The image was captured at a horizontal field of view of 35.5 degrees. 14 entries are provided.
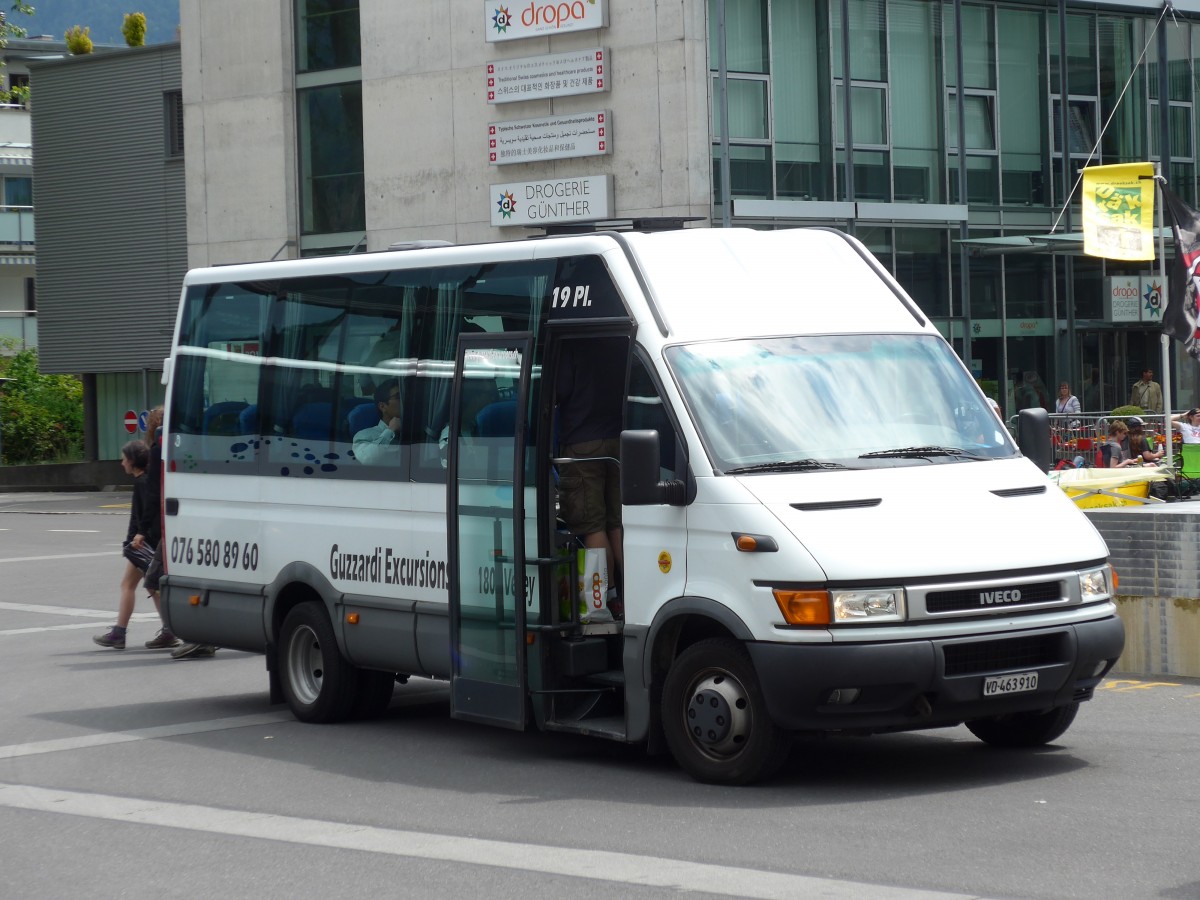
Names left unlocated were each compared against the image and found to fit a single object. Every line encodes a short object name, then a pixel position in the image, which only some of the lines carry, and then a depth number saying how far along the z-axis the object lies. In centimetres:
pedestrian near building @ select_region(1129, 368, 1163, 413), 3116
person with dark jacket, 1526
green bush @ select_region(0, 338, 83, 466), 5175
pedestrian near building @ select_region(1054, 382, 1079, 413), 3098
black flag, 1669
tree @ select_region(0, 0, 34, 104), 4106
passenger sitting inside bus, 1041
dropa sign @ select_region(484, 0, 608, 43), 3391
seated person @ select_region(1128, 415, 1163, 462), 2204
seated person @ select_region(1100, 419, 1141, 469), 2194
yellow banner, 1631
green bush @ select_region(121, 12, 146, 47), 5497
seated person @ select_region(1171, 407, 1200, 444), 2314
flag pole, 1650
